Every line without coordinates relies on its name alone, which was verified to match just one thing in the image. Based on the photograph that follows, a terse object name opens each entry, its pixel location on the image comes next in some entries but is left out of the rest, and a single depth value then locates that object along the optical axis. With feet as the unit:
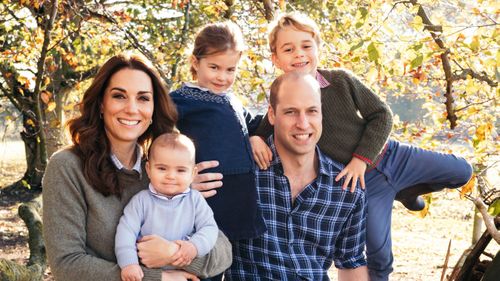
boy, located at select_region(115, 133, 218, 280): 9.77
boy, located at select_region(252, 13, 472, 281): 12.55
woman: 9.39
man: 11.51
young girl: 11.36
